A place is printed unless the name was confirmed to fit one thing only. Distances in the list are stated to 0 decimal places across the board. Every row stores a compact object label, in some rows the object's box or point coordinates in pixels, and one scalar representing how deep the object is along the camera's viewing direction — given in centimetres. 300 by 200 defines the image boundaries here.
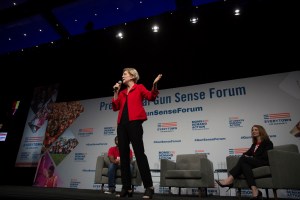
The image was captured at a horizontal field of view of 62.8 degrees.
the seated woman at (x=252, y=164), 306
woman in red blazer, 229
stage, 166
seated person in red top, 421
